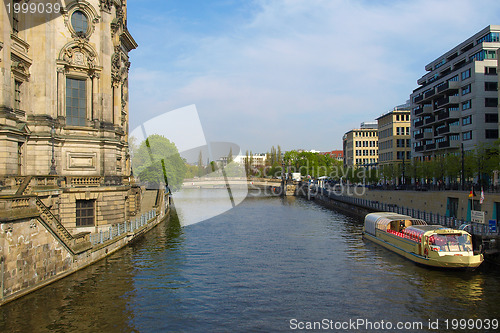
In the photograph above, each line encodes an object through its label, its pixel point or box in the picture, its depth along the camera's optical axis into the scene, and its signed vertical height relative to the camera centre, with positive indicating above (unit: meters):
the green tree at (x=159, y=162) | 90.12 +3.37
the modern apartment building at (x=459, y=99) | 70.06 +13.85
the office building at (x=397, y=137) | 113.69 +10.44
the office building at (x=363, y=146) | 156.00 +10.80
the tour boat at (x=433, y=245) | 27.73 -5.09
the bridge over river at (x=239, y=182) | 144.00 -2.14
